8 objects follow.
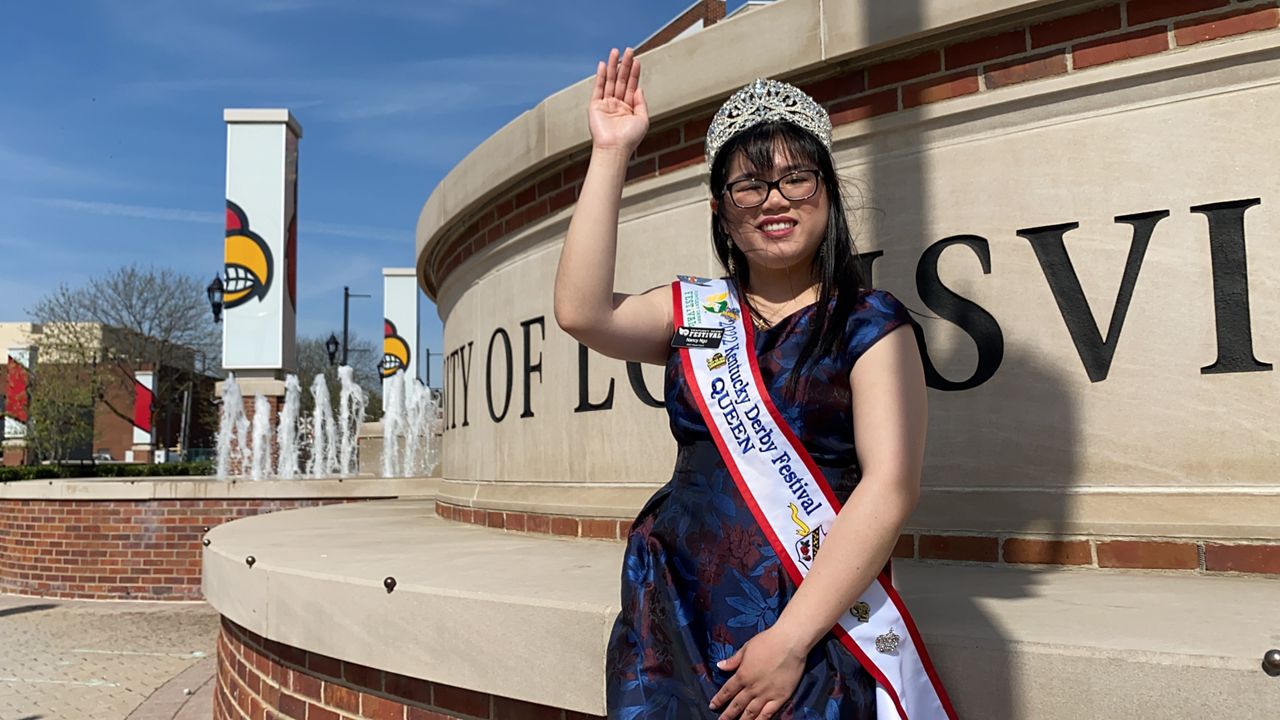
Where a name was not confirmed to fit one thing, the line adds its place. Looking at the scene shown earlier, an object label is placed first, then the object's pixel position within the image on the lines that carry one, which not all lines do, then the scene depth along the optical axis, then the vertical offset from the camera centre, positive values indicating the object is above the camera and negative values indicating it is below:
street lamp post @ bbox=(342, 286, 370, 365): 30.37 +4.45
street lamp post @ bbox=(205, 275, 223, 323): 19.78 +3.06
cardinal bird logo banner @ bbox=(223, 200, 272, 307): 21.75 +4.07
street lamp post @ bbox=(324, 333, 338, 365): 26.27 +2.64
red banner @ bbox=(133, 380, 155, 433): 38.91 +1.74
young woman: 1.57 -0.01
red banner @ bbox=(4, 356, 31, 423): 40.94 +2.46
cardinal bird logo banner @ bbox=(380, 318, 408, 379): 33.53 +3.10
